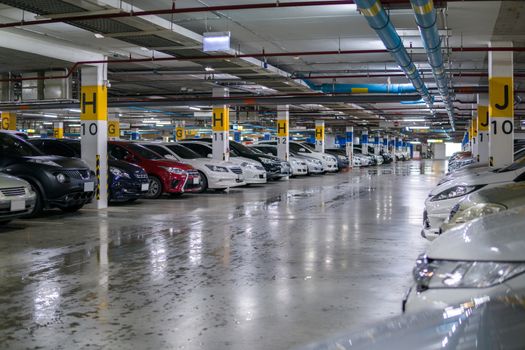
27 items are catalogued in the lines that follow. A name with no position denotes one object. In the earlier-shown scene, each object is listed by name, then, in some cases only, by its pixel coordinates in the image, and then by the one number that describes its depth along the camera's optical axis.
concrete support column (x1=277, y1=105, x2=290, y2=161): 24.66
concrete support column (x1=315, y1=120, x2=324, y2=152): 33.34
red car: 13.29
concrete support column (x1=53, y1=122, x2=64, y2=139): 35.50
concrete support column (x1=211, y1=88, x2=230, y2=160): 18.58
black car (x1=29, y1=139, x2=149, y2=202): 11.95
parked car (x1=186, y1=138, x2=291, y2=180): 19.52
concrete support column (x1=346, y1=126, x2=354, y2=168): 36.01
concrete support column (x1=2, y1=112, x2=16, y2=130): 26.16
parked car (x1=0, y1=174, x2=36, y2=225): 7.86
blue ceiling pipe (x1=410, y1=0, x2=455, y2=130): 6.61
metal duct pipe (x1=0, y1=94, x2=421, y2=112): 17.56
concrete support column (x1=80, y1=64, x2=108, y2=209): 11.83
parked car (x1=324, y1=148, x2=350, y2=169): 30.28
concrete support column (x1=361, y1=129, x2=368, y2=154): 43.99
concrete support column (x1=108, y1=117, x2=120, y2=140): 28.92
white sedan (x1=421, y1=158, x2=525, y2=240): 6.47
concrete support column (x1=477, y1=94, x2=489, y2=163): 18.31
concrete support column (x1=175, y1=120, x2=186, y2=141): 37.06
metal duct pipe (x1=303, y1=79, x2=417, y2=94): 17.38
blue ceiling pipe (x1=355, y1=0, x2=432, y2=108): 6.52
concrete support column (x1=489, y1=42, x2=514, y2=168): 11.74
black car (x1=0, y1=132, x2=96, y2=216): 9.48
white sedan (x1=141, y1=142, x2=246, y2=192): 14.82
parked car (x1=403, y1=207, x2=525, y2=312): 2.19
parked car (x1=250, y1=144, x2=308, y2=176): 23.69
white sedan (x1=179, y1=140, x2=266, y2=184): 17.00
